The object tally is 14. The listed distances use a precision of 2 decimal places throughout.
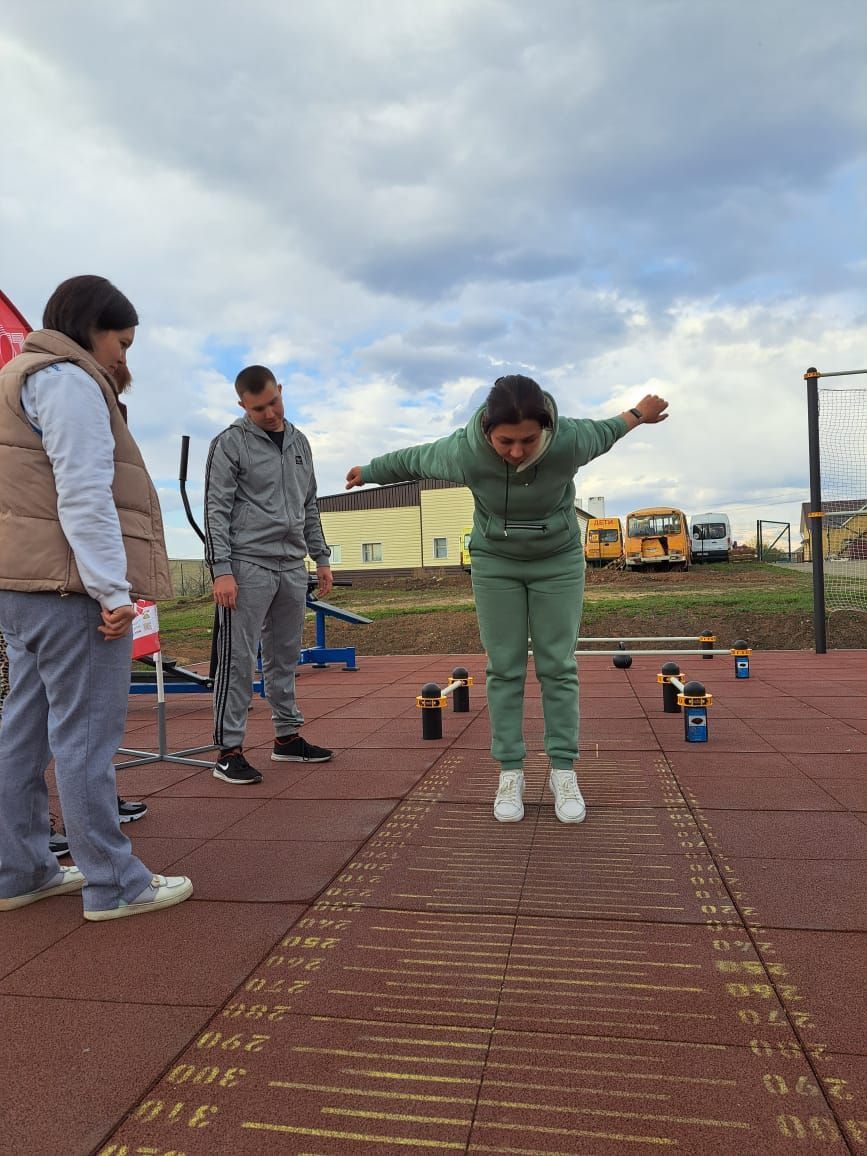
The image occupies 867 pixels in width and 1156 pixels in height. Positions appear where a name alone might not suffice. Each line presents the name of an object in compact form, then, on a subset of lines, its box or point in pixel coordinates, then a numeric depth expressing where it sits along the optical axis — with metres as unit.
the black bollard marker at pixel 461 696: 5.71
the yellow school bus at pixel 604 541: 32.78
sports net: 9.32
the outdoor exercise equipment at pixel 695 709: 4.40
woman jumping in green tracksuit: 2.97
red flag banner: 3.61
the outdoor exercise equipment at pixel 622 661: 7.40
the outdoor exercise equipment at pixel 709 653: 6.53
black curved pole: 4.04
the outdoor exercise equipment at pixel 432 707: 4.72
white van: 36.25
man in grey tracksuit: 3.89
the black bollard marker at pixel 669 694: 5.48
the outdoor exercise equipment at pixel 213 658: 4.16
